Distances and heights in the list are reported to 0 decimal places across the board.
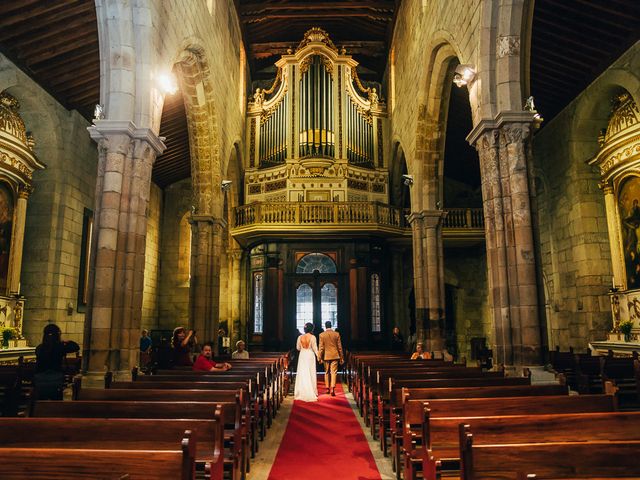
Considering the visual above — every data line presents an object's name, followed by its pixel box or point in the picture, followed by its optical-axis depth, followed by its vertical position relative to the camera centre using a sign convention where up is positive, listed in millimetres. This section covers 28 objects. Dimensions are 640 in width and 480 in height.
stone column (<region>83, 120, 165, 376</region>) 7633 +1325
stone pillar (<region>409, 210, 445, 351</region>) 13859 +1525
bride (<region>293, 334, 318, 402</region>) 10242 -903
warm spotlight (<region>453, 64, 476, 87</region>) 9016 +4598
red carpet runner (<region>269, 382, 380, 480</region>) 5367 -1497
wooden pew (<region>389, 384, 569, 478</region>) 5344 -678
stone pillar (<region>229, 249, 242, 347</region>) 20000 +1404
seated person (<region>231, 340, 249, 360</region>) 11590 -525
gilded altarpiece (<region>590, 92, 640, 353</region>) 11633 +2871
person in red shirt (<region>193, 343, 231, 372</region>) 8086 -568
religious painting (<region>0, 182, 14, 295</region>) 11398 +2414
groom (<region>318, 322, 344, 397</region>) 11141 -451
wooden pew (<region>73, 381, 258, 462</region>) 5020 -645
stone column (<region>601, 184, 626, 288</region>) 12266 +2251
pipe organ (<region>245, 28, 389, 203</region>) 18641 +7590
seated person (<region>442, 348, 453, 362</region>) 12344 -662
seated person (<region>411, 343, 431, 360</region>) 11281 -564
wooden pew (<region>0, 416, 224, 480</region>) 3465 -702
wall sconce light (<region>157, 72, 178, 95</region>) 9023 +4499
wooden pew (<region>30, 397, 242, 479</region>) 4262 -678
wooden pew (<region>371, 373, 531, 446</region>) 6224 -664
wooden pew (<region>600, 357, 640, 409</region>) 7691 -750
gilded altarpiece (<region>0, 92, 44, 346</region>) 11242 +3020
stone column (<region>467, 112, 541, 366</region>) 7754 +1451
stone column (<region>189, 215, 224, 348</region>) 14195 +1504
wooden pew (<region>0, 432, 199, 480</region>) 2559 -672
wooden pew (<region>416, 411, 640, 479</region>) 3557 -698
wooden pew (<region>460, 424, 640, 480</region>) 2717 -718
